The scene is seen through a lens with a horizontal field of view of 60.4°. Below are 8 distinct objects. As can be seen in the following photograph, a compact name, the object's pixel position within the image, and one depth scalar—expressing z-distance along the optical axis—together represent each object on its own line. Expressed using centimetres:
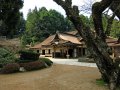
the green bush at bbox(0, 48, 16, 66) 981
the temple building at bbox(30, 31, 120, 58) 1995
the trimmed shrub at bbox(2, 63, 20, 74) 891
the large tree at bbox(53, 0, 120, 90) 573
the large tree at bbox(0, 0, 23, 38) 1218
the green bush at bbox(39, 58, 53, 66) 1131
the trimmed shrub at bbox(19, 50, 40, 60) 1124
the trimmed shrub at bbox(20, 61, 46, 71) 961
